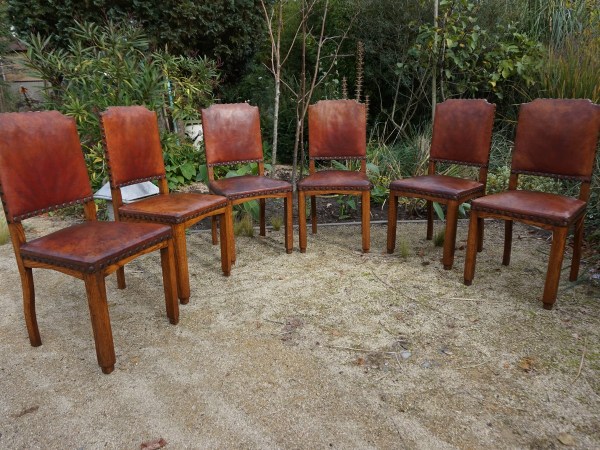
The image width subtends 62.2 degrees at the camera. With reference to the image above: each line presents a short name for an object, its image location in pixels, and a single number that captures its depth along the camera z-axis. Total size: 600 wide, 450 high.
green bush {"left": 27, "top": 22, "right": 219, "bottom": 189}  4.36
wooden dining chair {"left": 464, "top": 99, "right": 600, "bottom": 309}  2.55
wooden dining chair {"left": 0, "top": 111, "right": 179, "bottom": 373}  2.02
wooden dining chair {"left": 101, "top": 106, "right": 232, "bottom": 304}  2.62
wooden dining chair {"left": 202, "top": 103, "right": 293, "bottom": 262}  3.28
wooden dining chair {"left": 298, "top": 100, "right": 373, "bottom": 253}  3.67
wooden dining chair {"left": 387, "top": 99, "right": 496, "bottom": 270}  3.06
